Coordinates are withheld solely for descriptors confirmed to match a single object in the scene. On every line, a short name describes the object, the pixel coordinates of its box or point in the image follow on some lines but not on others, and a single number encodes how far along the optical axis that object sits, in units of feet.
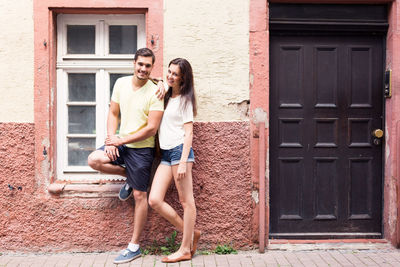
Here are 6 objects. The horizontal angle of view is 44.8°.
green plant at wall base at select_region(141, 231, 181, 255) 16.98
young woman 15.61
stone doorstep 17.40
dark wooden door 17.88
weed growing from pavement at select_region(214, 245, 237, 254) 17.15
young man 15.61
